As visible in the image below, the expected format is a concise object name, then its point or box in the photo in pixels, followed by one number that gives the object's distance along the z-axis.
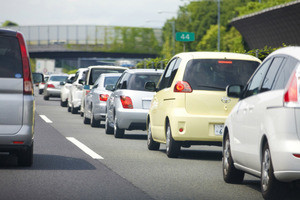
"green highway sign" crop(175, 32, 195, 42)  56.00
